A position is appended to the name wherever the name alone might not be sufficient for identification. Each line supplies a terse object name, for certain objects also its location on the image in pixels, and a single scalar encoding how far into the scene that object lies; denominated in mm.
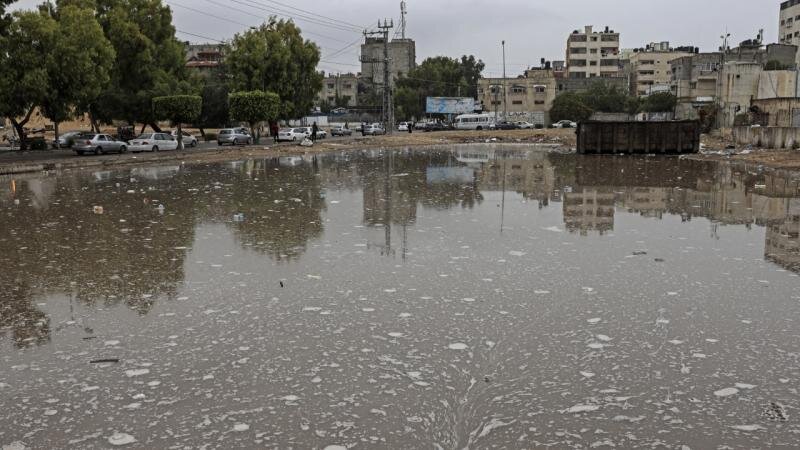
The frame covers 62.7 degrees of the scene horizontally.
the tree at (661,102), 89188
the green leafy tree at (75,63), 33344
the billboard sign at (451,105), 97438
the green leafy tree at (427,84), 103812
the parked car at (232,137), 47844
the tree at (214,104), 58812
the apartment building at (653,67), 121250
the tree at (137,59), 40500
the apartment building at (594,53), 128625
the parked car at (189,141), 46294
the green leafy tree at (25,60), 31859
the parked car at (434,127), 84000
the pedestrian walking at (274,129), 52844
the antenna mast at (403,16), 79875
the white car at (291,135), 54844
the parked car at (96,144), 36438
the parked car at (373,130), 71494
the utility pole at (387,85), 63644
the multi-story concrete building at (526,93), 107312
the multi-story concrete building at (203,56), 110162
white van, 82794
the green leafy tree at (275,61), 50156
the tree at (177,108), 38938
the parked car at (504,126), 82312
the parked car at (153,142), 39844
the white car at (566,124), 86938
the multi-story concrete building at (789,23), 102812
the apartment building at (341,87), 150500
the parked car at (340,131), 74106
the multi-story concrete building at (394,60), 99106
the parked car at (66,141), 41906
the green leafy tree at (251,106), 44875
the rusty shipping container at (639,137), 34750
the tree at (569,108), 92250
